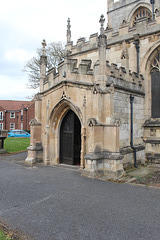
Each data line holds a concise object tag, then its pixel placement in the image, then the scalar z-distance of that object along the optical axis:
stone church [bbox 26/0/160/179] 8.14
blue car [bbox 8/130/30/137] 33.91
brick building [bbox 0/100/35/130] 43.34
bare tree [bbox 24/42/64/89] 24.05
